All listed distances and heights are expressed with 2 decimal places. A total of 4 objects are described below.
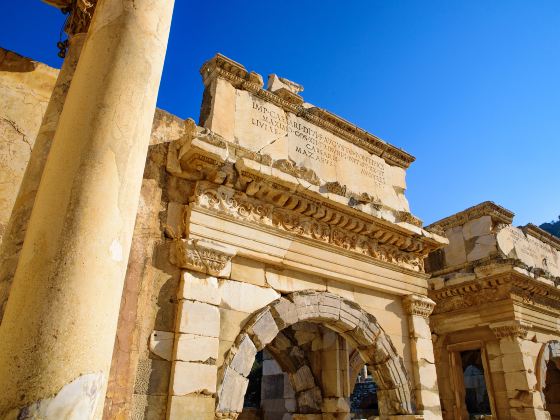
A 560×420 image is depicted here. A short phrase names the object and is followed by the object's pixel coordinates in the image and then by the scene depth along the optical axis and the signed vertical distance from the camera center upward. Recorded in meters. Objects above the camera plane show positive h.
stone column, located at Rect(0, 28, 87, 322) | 2.54 +1.26
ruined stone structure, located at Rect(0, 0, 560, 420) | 1.93 +1.24
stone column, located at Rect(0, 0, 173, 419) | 1.74 +0.71
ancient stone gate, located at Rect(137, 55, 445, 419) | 4.30 +1.64
